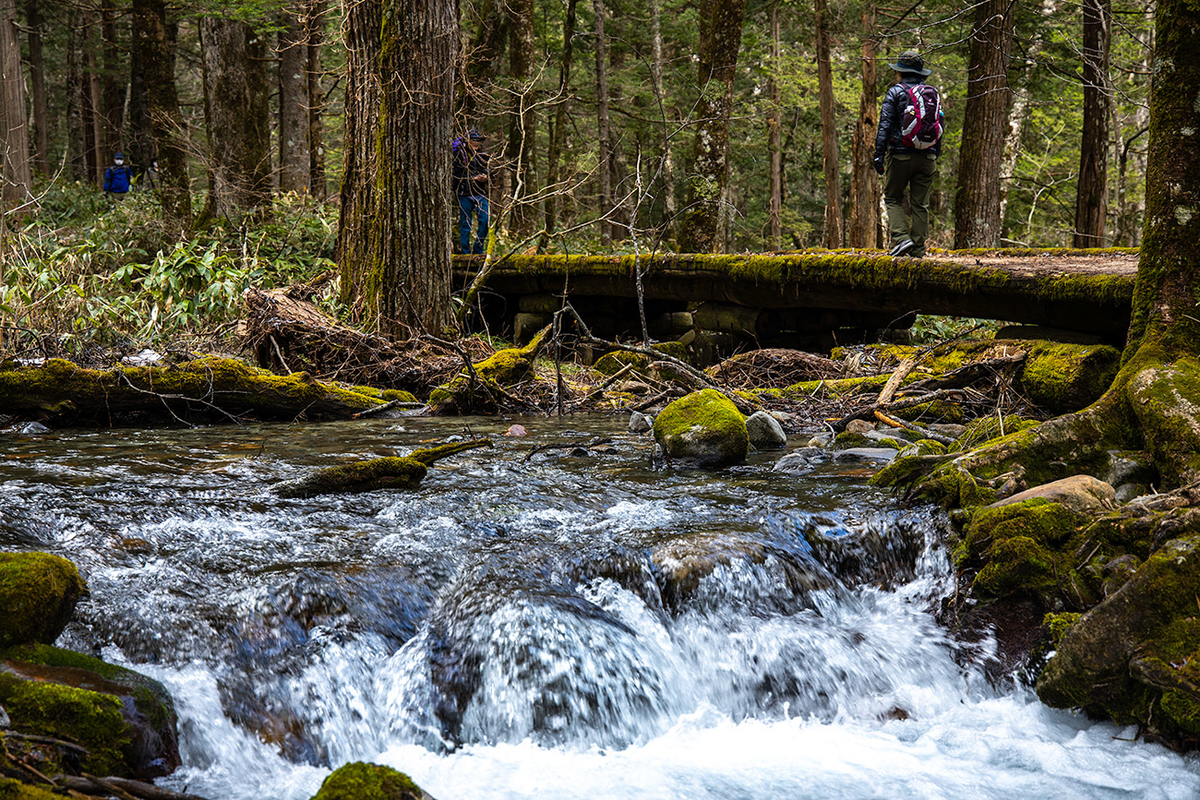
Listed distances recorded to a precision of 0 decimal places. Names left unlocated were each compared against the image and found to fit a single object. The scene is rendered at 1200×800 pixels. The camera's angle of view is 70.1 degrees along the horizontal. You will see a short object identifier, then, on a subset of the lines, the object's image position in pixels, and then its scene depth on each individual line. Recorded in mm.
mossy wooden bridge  7117
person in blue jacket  18828
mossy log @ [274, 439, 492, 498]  4797
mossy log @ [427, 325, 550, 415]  8125
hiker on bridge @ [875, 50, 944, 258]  8680
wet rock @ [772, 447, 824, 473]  5602
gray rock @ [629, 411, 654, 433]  7105
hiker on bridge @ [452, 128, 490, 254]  11516
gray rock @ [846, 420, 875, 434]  6484
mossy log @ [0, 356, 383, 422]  6406
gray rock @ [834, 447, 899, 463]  5797
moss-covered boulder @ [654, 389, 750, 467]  5793
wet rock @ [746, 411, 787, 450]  6383
